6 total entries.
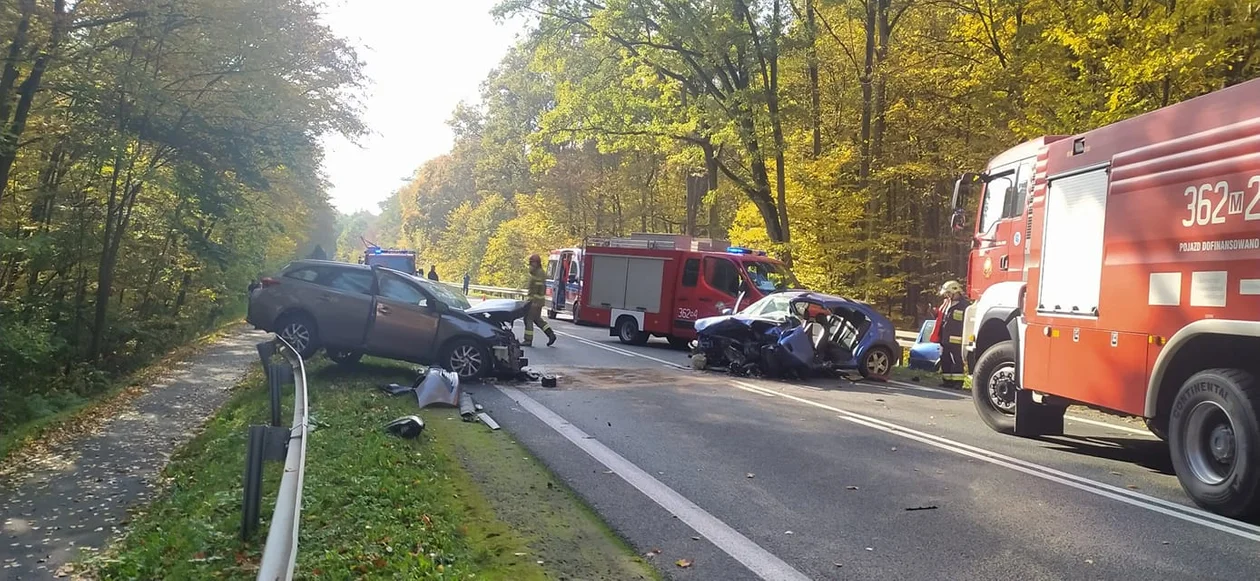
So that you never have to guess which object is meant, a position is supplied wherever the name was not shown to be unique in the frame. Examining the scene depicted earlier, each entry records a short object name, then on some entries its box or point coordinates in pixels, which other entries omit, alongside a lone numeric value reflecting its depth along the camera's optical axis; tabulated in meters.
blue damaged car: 14.39
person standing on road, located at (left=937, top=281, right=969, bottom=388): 13.84
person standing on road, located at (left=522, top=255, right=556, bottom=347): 17.75
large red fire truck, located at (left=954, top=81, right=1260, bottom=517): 5.97
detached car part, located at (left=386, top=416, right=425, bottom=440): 8.34
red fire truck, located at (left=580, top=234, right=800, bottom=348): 19.66
